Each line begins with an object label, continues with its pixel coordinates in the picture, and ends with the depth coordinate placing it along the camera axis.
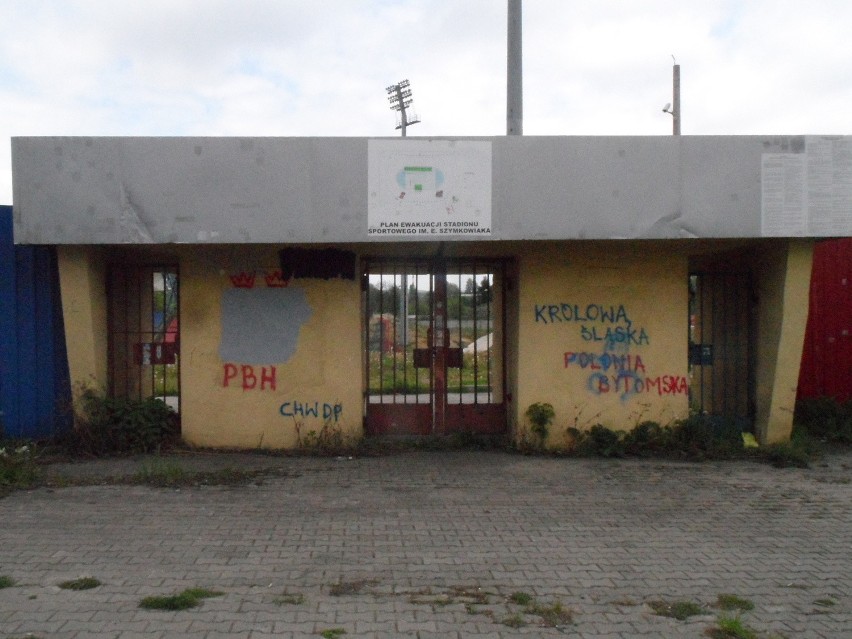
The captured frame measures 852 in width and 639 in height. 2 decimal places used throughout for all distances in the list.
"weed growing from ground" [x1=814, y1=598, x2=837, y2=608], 5.22
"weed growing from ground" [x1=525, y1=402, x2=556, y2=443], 9.78
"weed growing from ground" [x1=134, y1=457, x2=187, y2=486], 8.23
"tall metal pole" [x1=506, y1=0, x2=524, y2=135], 11.25
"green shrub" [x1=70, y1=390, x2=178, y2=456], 9.43
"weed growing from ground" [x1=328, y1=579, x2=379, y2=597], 5.36
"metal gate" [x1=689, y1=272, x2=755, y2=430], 10.80
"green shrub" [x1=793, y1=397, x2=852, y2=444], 10.72
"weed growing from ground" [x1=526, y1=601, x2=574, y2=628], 4.93
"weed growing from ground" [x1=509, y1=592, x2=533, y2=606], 5.22
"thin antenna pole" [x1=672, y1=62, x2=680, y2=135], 21.45
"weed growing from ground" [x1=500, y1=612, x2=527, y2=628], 4.89
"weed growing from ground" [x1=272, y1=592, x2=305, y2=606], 5.16
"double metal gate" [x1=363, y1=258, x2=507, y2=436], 10.41
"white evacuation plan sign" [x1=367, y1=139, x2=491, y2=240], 8.89
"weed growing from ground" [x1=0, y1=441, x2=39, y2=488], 8.12
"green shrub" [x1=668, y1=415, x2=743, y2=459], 9.68
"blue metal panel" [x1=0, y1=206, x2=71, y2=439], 9.96
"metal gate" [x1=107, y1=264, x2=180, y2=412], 10.31
